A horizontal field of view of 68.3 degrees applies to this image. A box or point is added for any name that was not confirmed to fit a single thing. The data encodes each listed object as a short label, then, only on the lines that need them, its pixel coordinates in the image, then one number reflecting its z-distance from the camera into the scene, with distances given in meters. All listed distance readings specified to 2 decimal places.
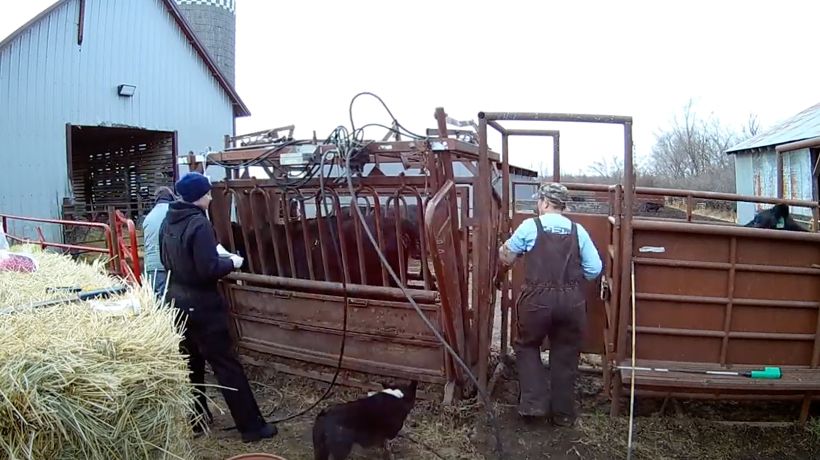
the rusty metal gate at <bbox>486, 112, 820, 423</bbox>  4.04
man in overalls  3.97
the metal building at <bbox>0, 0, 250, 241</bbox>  11.06
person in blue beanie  3.77
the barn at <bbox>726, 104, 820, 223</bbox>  13.35
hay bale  1.81
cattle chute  4.22
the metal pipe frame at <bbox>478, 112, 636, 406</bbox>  4.04
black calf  5.33
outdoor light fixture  12.60
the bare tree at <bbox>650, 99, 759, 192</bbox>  37.66
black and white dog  3.46
